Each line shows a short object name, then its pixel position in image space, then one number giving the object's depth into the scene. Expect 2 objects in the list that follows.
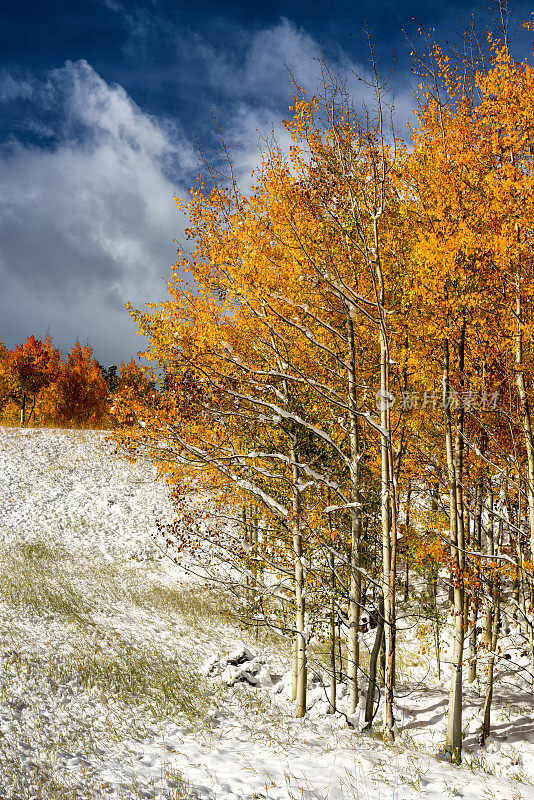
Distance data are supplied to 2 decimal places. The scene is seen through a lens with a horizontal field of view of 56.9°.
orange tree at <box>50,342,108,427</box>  46.16
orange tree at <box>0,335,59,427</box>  38.16
